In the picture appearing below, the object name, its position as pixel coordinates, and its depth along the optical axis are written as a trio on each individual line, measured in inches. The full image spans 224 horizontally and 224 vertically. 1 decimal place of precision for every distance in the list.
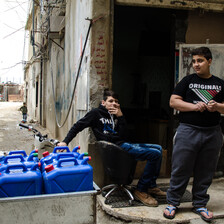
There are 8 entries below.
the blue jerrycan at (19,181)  83.2
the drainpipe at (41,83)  562.4
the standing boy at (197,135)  136.7
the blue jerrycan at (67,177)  88.1
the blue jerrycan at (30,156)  99.5
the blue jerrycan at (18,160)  95.7
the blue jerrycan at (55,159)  97.1
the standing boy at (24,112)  637.9
